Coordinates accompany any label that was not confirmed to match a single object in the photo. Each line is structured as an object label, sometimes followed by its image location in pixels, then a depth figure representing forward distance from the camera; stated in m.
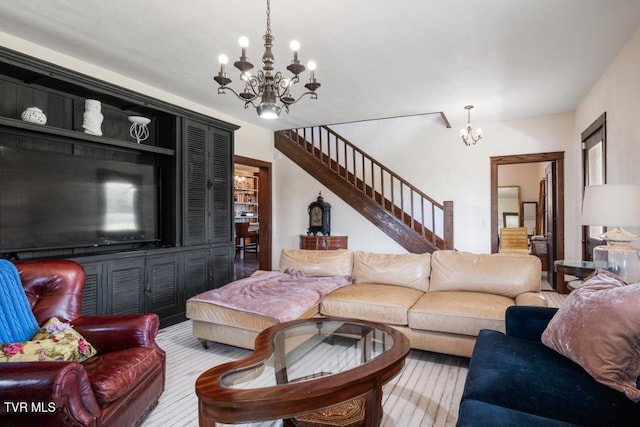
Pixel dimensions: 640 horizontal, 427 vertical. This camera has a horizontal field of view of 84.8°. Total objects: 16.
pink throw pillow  1.43
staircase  5.54
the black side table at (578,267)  2.84
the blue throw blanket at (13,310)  1.82
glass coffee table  1.36
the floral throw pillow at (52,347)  1.67
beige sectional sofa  2.69
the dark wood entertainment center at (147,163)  3.01
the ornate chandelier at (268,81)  2.21
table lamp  2.40
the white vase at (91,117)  3.33
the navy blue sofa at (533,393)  1.25
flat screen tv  2.84
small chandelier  5.16
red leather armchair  1.37
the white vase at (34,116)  2.87
